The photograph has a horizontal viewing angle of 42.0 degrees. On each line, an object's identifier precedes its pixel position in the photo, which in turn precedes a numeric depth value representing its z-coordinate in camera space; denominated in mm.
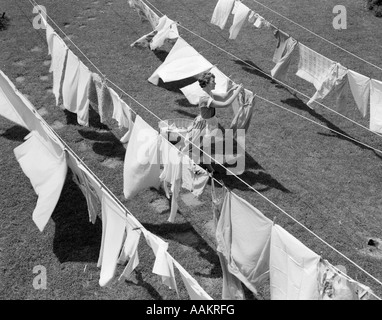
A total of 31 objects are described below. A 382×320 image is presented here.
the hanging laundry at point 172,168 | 6281
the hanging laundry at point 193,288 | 4726
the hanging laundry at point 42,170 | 6398
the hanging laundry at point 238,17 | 11252
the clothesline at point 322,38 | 11310
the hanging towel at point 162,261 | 5094
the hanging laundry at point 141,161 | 6500
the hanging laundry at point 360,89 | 8359
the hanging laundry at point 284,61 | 10206
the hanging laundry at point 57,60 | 8750
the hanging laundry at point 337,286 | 4484
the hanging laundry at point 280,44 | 10352
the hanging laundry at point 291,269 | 4820
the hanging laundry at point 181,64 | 9281
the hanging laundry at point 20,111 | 6672
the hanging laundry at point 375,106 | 8156
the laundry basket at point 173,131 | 7862
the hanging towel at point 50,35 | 9211
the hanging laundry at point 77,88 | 8367
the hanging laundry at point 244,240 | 5379
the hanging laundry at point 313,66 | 9211
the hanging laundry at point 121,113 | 7328
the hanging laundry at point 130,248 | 5363
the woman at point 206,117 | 7527
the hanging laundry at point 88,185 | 5906
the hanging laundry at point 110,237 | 5508
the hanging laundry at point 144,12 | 11742
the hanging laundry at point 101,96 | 8000
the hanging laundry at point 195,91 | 8591
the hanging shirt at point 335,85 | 8781
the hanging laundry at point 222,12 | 11723
